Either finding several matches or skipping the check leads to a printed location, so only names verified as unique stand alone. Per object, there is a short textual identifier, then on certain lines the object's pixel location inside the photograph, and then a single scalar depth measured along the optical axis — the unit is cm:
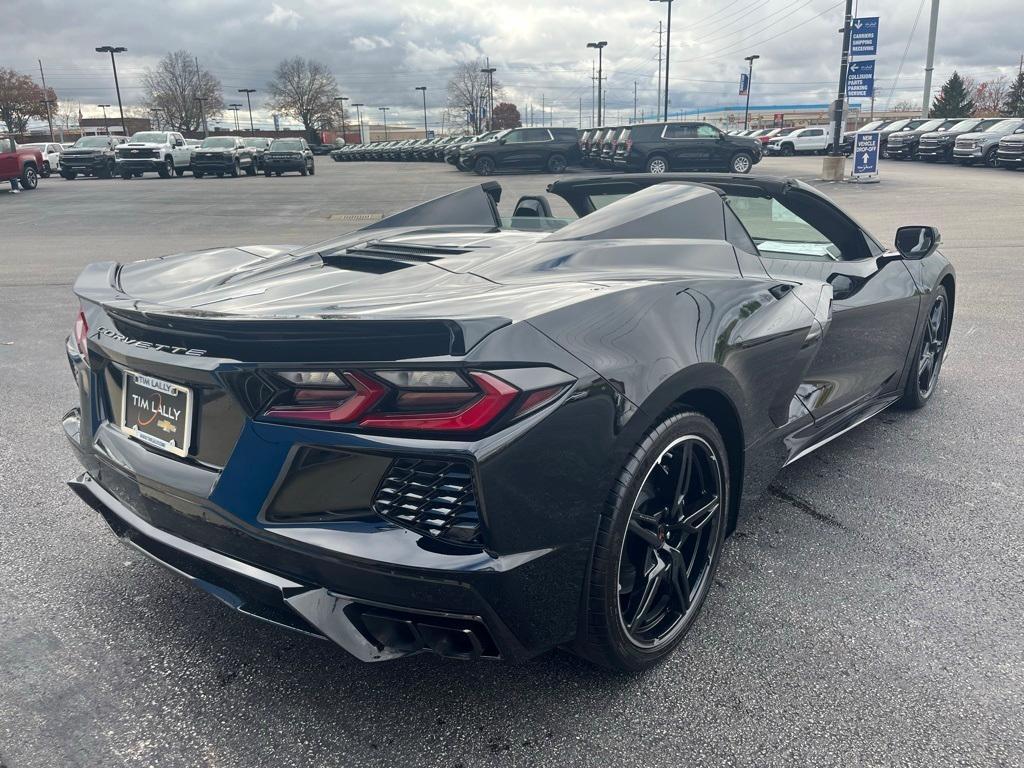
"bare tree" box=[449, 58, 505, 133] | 9119
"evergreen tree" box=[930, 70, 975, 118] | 6544
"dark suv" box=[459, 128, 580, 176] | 3164
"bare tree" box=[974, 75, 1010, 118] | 9069
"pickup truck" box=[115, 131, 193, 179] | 3375
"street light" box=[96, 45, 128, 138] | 6366
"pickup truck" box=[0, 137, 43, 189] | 2536
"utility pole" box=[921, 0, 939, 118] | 3578
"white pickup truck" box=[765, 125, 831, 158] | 4441
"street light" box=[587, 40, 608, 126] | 6432
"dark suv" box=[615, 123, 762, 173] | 2731
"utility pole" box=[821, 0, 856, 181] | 2208
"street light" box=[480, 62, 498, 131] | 8250
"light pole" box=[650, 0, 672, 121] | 4830
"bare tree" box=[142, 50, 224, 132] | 8794
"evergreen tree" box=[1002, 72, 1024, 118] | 6397
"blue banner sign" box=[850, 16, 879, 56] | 2225
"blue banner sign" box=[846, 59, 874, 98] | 2238
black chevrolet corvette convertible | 177
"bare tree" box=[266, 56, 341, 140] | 9788
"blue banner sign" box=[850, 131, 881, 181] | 2239
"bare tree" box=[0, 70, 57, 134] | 7269
